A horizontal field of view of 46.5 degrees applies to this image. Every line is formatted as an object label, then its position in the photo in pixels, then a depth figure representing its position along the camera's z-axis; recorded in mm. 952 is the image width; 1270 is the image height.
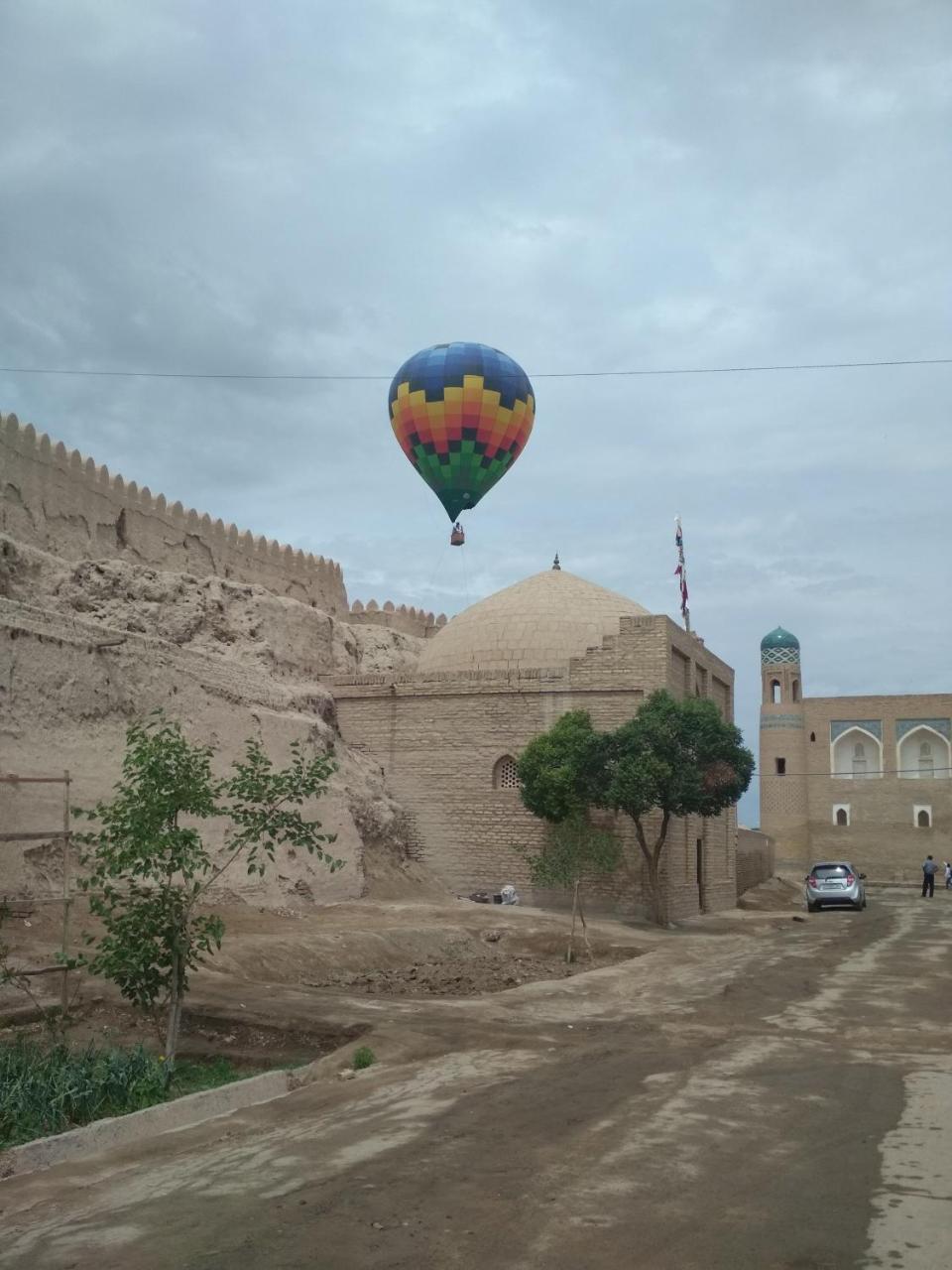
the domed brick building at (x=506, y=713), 24734
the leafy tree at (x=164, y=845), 7973
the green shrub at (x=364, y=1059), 8695
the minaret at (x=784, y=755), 52156
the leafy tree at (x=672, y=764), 21609
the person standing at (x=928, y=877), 34469
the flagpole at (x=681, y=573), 31844
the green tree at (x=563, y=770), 22688
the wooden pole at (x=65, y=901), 8203
